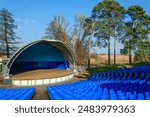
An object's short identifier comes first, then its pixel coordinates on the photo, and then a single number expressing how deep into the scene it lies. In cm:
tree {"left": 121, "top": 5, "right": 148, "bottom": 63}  4859
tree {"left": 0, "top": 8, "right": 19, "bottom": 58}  6312
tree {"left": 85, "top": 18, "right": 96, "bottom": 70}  5019
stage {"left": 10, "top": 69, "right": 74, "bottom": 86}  3188
